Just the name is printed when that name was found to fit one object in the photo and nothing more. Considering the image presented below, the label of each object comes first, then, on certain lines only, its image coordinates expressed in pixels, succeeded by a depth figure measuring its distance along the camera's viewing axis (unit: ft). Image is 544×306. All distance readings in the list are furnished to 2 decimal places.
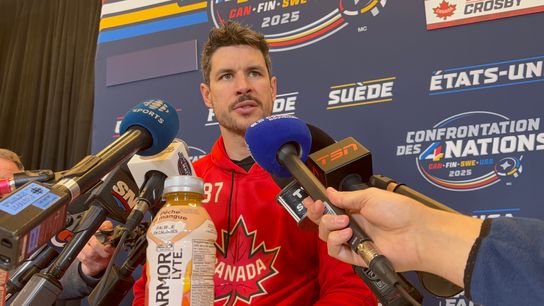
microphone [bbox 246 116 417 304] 2.26
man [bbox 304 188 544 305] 1.83
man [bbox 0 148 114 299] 3.58
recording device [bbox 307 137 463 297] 2.42
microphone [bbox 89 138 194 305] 2.83
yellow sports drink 2.40
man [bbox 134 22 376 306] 4.05
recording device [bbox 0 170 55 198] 2.16
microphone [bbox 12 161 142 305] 2.28
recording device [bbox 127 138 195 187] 3.32
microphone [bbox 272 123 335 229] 2.57
